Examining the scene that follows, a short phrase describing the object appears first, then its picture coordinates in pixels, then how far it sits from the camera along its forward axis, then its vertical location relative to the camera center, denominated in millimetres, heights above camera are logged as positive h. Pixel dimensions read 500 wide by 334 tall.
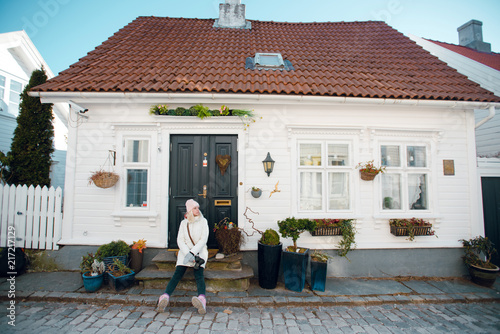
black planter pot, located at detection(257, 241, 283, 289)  4219 -1486
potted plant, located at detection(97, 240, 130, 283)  4285 -1298
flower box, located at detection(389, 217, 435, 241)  4840 -881
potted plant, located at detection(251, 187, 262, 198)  4738 -144
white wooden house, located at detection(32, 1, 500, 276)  4824 +668
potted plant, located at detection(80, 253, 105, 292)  4012 -1590
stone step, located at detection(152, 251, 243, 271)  4375 -1495
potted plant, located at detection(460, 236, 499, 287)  4543 -1558
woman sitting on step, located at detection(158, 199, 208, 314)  3553 -1140
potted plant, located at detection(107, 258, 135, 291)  4051 -1628
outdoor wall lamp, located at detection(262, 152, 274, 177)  4766 +438
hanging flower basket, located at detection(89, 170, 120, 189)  4637 +100
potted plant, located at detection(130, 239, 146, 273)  4523 -1411
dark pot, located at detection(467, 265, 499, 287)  4515 -1764
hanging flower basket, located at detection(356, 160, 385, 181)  4859 +322
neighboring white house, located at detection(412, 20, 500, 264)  5422 +3236
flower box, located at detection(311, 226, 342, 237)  4727 -934
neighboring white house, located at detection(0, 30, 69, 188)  8297 +3830
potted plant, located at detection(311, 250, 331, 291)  4207 -1603
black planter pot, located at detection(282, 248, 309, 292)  4168 -1550
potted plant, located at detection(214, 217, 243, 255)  4484 -1053
